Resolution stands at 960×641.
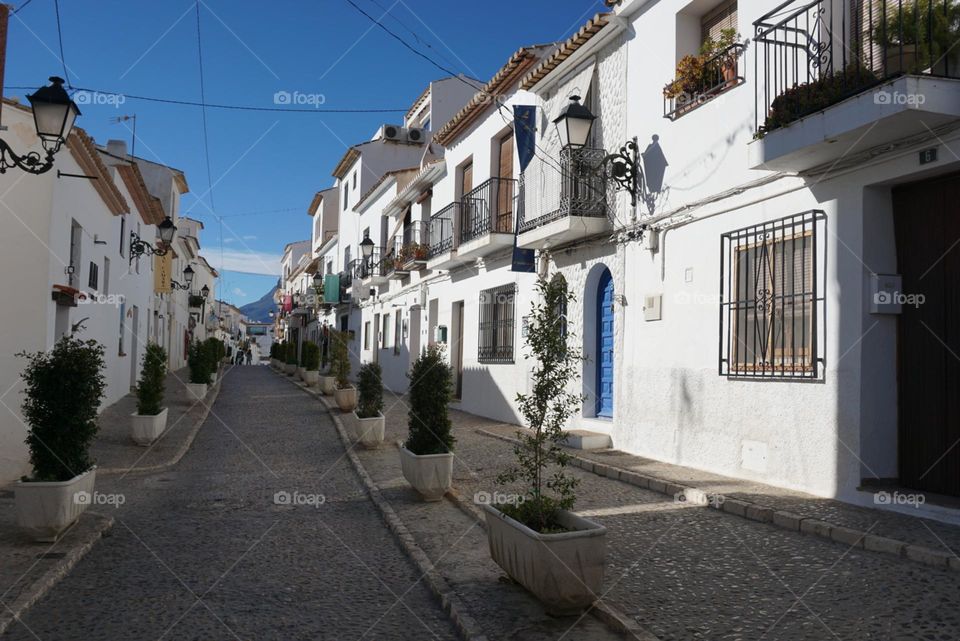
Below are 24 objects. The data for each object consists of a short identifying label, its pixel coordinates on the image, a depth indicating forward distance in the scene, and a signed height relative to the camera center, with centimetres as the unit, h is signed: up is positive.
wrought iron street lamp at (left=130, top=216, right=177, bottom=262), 1595 +243
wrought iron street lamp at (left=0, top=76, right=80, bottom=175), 708 +217
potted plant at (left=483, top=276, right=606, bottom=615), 427 -105
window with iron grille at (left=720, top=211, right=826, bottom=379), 727 +57
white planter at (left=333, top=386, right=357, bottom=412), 1659 -110
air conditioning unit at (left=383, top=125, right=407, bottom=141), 2891 +827
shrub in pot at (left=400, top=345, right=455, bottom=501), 788 -95
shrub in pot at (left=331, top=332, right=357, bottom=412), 1662 -59
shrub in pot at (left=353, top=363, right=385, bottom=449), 1185 -94
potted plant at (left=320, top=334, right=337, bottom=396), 2062 -95
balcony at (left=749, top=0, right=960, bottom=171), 581 +241
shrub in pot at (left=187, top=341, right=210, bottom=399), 1859 -66
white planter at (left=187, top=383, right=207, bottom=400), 1856 -107
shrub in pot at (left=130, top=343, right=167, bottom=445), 1201 -90
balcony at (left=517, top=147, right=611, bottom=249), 1129 +234
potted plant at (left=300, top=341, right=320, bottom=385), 2458 -49
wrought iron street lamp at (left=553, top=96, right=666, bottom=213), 1015 +268
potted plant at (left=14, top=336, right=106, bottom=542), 612 -80
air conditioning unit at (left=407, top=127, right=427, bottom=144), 2892 +819
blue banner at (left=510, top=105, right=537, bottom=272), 1340 +372
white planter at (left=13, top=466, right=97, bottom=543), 610 -131
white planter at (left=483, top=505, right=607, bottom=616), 427 -122
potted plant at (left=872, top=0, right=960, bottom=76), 610 +264
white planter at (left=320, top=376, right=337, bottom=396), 2069 -99
